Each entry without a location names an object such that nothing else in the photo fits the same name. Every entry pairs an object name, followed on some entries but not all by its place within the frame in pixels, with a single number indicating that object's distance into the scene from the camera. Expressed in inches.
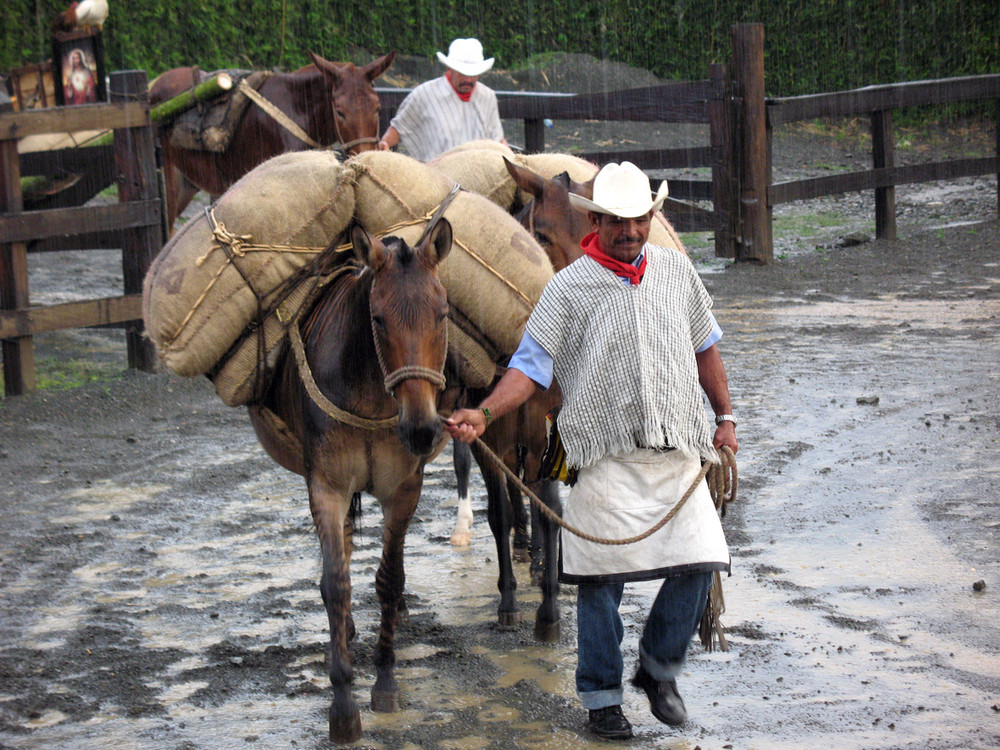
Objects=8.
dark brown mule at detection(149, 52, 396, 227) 679.7
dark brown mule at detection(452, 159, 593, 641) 377.4
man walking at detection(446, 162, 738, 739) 283.4
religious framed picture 788.6
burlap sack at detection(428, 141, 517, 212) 432.1
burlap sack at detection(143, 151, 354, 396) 345.7
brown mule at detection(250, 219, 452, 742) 282.8
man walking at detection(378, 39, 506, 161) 564.7
